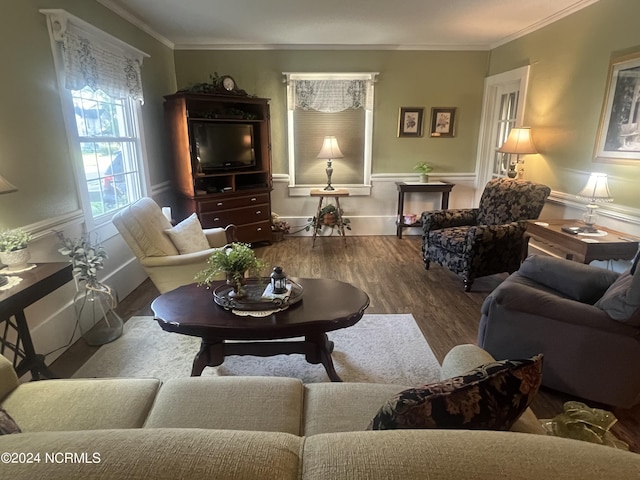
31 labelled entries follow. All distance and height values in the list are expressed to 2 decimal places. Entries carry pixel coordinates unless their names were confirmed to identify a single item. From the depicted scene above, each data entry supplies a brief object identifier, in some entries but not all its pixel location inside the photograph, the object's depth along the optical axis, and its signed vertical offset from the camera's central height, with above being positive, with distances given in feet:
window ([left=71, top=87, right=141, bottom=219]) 9.78 -0.05
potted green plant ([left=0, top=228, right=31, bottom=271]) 6.39 -1.72
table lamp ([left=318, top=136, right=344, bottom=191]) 15.84 -0.15
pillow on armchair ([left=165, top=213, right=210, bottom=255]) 9.33 -2.23
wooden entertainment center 13.46 -0.90
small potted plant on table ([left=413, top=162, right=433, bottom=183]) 16.74 -1.03
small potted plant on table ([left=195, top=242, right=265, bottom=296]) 6.70 -2.06
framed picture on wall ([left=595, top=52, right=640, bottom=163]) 8.97 +0.77
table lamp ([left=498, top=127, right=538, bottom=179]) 12.30 +0.10
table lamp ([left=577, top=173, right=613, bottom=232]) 8.62 -1.07
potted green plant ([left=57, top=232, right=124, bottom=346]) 7.87 -3.50
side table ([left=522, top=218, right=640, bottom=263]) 8.32 -2.19
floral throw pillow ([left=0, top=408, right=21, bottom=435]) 3.17 -2.37
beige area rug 7.34 -4.32
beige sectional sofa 2.11 -1.79
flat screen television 14.01 +0.06
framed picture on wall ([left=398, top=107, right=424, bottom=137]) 16.62 +1.10
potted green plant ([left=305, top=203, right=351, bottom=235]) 16.60 -3.11
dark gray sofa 5.85 -3.00
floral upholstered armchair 10.87 -2.59
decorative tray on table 6.54 -2.69
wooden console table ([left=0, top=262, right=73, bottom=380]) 5.73 -2.36
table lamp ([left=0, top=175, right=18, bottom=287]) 5.73 -0.61
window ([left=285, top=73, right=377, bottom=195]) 16.20 +0.93
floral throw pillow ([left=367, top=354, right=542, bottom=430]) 2.91 -1.97
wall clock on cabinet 14.32 +2.40
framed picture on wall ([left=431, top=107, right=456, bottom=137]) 16.62 +1.10
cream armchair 8.68 -2.42
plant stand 15.96 -2.14
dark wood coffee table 6.09 -2.81
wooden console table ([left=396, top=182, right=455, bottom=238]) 16.43 -1.78
